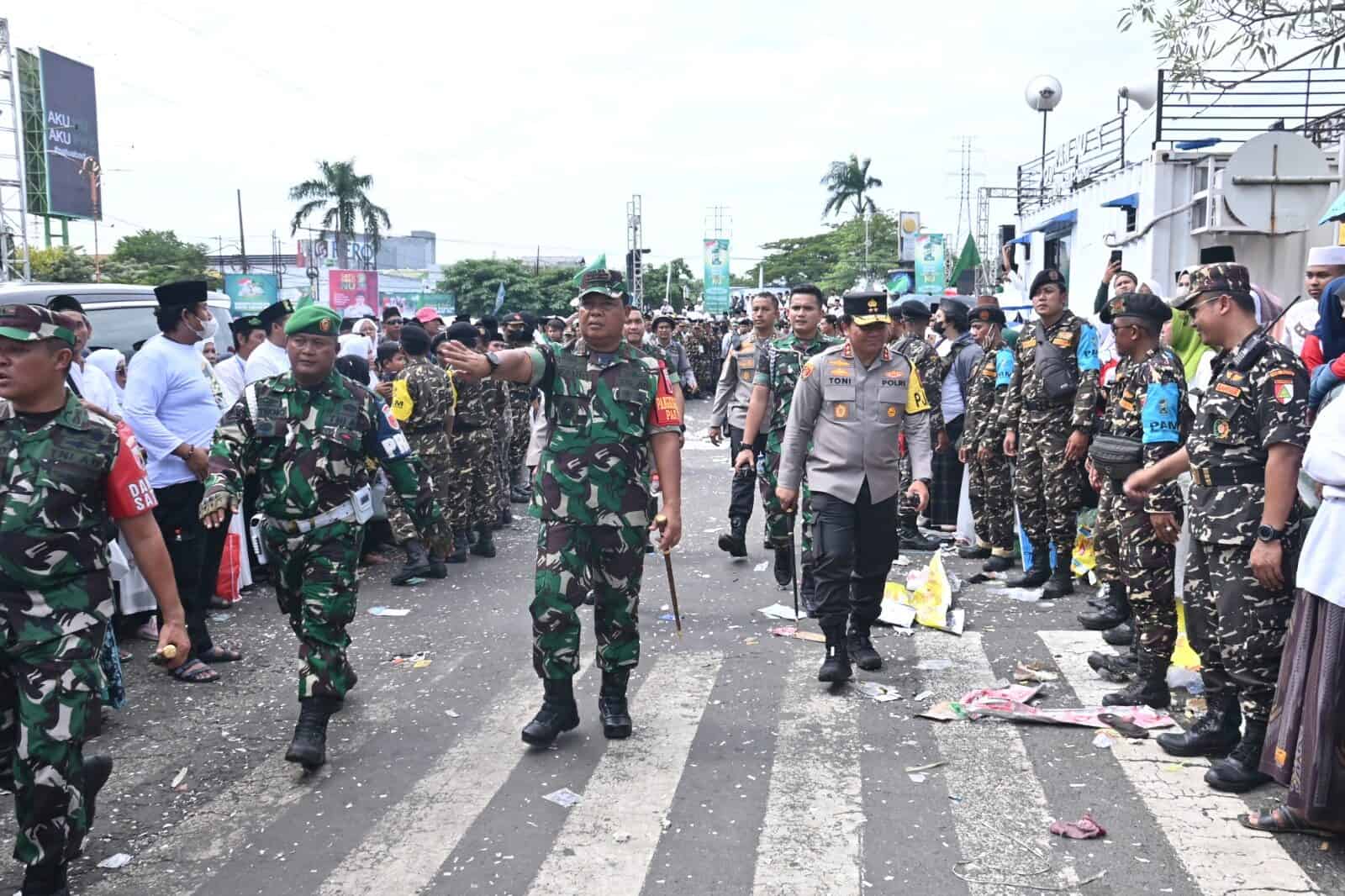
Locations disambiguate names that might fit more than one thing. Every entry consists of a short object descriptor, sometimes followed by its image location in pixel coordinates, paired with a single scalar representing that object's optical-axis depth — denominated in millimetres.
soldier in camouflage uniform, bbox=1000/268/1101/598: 7301
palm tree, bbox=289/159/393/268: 52094
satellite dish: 11188
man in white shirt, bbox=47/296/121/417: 6742
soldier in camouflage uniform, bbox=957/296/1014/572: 8469
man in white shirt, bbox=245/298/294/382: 7883
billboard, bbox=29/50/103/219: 35750
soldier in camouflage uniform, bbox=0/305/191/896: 3525
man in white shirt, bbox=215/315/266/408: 8391
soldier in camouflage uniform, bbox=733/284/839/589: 7723
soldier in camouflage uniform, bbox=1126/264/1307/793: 4055
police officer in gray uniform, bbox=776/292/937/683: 5812
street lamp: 22625
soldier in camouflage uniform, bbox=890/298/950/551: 9578
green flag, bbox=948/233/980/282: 26548
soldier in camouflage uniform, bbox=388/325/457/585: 8578
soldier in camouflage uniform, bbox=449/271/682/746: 4977
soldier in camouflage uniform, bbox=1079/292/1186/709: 5238
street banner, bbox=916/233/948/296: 34219
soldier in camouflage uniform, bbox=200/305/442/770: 4824
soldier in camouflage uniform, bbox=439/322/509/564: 9141
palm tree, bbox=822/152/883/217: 65312
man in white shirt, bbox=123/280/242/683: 6531
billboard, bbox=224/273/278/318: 47338
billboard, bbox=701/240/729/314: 44312
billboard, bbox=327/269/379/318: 44625
